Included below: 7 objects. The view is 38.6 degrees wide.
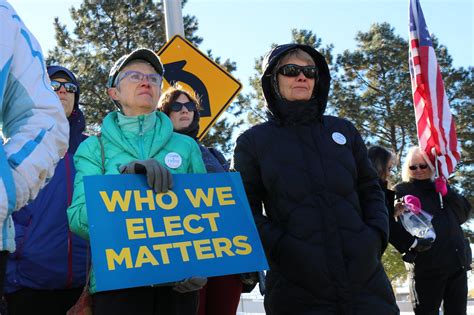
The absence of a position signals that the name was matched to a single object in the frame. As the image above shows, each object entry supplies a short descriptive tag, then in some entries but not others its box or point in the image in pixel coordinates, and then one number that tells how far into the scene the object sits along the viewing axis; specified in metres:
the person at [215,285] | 3.94
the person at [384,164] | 5.38
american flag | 7.81
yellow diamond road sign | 6.38
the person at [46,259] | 3.74
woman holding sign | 2.99
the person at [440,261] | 6.42
